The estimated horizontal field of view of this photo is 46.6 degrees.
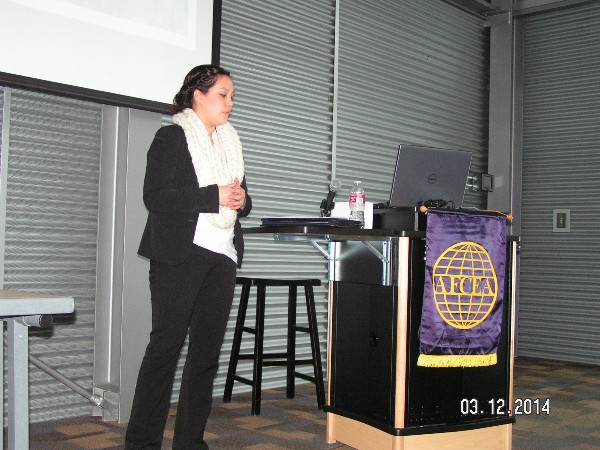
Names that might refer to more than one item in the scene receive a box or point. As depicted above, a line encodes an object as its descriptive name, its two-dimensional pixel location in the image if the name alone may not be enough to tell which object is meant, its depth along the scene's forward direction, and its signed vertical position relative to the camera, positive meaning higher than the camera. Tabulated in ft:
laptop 9.12 +0.84
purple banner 8.50 -0.63
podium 8.50 -1.67
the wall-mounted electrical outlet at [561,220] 19.15 +0.57
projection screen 9.33 +2.68
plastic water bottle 9.27 +0.39
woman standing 7.71 -0.25
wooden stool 11.82 -1.86
